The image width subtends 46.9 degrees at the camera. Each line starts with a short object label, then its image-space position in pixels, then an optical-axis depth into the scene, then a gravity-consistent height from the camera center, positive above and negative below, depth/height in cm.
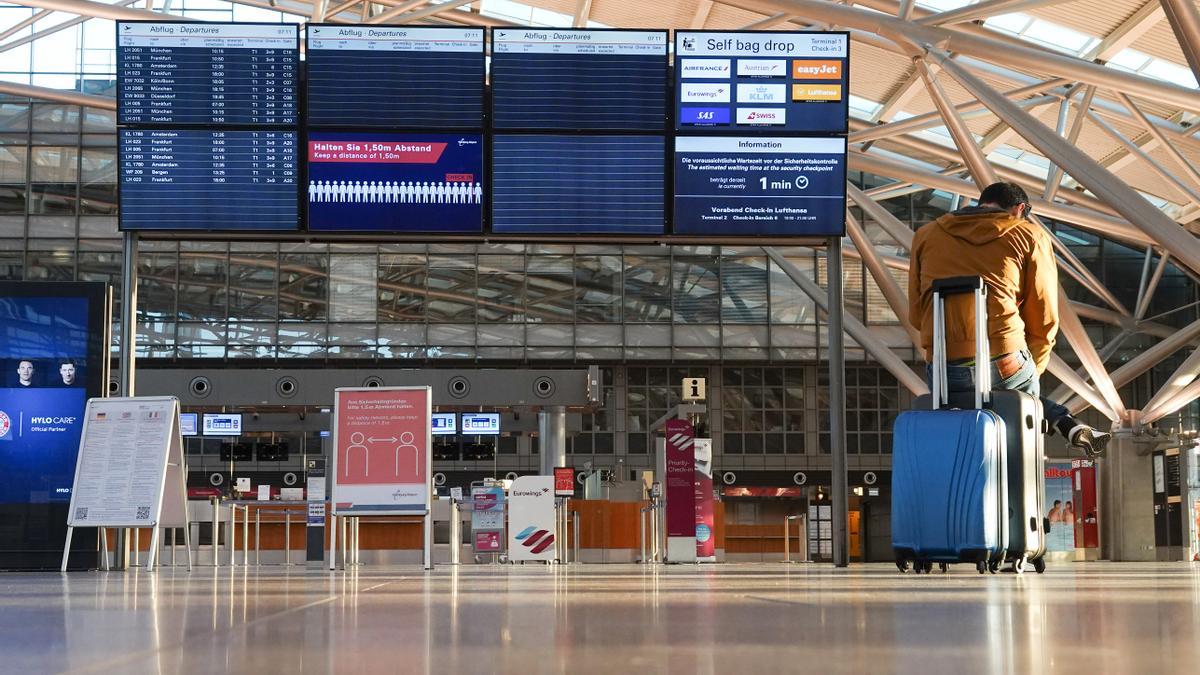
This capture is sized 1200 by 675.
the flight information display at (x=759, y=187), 1490 +287
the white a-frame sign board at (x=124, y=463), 1292 -7
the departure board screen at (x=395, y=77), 1498 +409
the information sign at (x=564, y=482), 2569 -52
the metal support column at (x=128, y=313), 1501 +156
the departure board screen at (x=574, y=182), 1495 +293
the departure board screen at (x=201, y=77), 1492 +409
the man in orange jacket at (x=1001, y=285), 606 +74
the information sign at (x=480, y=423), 3147 +72
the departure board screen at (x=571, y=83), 1505 +404
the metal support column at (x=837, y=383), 1536 +77
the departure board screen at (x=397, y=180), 1489 +295
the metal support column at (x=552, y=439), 2853 +31
